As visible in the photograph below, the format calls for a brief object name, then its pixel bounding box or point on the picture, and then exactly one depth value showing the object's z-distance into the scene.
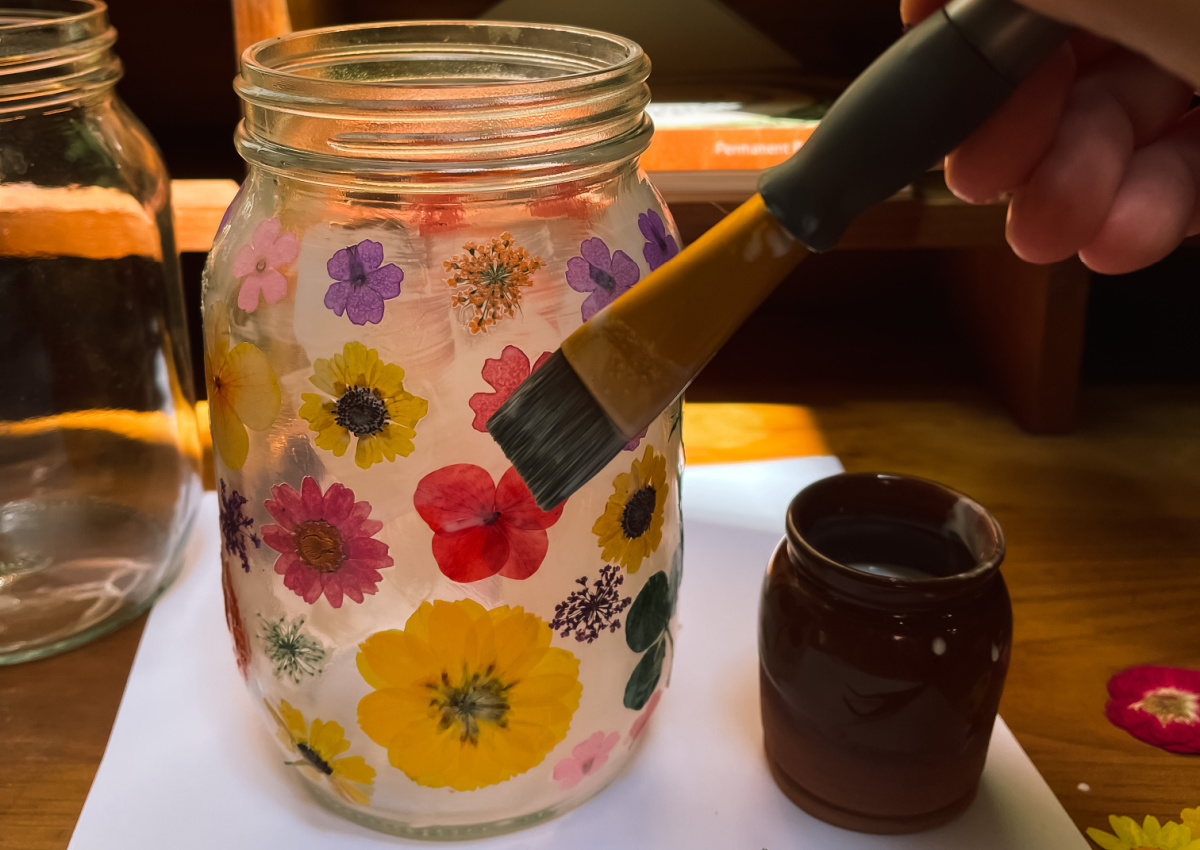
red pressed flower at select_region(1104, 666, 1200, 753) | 0.45
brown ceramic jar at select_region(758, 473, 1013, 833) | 0.37
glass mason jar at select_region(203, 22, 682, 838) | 0.35
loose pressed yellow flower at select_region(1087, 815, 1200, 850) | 0.40
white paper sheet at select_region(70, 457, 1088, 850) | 0.41
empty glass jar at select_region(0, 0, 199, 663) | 0.50
